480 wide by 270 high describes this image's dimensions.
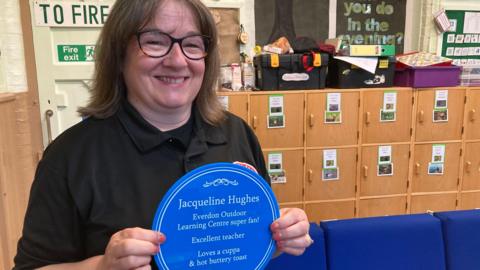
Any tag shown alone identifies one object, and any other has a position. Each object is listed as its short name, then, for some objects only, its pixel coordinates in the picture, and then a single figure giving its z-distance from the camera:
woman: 0.87
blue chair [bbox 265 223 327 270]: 1.52
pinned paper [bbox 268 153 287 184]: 3.19
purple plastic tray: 3.25
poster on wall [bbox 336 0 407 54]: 3.68
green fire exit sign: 2.98
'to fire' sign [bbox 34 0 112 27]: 2.88
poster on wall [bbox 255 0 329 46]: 3.51
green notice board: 3.70
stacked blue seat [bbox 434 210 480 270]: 1.65
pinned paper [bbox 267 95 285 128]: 3.12
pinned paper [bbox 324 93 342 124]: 3.19
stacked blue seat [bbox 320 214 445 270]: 1.57
